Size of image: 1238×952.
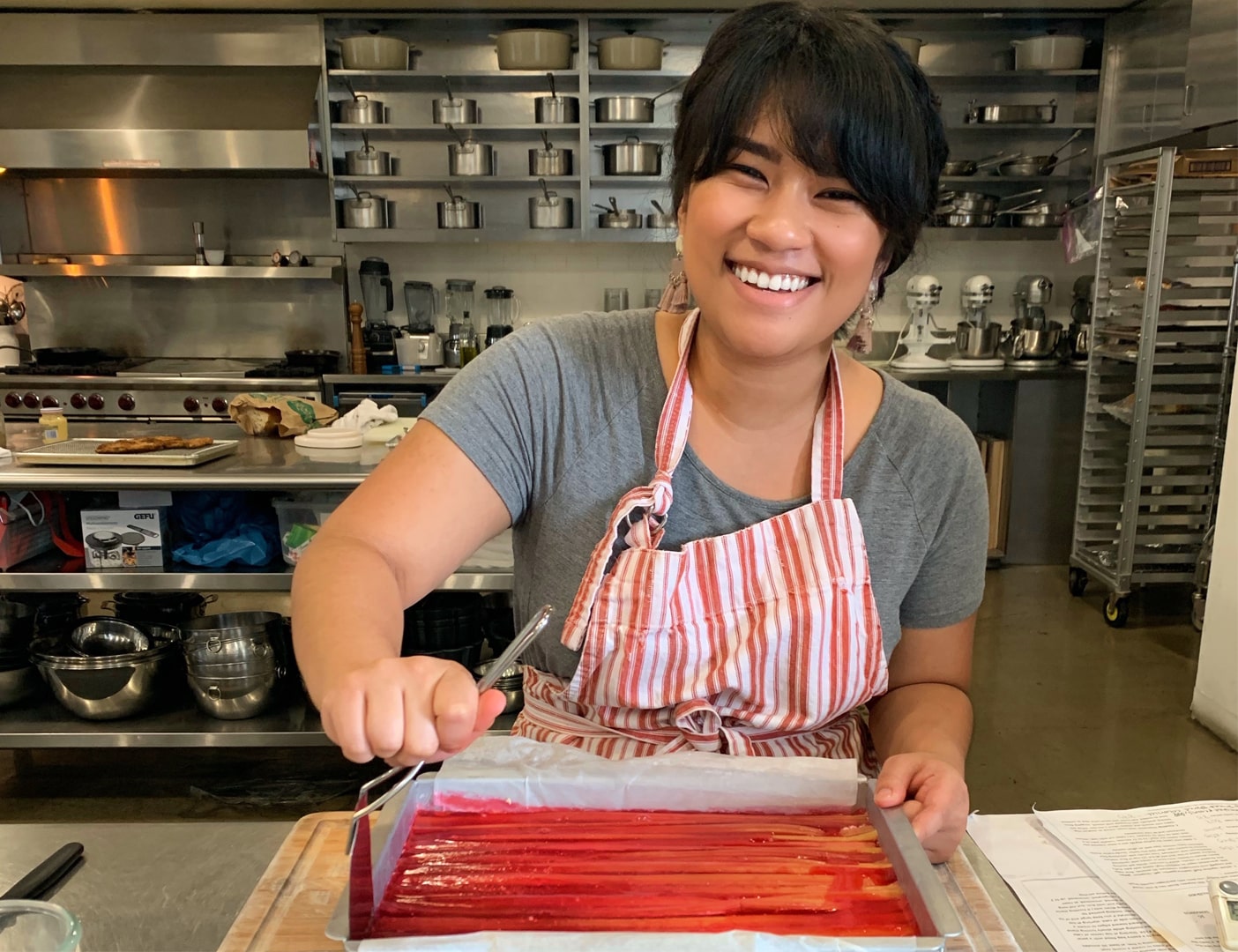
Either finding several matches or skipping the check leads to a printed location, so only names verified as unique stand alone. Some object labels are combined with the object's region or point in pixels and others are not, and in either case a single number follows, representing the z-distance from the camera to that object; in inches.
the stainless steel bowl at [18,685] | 94.0
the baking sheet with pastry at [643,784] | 34.3
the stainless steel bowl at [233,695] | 91.4
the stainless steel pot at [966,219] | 179.0
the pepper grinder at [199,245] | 189.6
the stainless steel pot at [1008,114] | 175.9
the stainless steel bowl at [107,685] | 90.2
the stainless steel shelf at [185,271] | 182.9
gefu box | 91.0
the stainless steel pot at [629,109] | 176.9
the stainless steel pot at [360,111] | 182.1
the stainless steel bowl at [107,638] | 93.8
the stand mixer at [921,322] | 178.1
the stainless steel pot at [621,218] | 184.2
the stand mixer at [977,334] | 183.6
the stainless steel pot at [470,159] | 181.0
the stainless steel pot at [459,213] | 183.6
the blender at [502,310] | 196.1
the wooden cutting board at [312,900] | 29.5
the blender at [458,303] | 196.7
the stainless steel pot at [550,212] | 183.6
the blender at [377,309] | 195.0
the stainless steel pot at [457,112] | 182.1
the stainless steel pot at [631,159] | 179.6
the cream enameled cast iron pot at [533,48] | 174.4
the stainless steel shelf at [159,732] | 90.8
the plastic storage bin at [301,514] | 93.4
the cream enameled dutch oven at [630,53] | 174.7
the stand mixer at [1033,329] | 179.3
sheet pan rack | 140.9
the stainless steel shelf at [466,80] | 176.7
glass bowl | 26.3
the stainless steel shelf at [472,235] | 183.2
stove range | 177.2
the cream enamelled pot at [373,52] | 177.9
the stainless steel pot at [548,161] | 181.3
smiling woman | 37.6
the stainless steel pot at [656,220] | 187.5
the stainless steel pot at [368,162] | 182.9
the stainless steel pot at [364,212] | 183.5
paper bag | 106.4
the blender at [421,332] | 186.4
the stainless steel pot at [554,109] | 179.3
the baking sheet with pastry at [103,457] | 88.4
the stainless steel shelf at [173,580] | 90.8
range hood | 177.2
